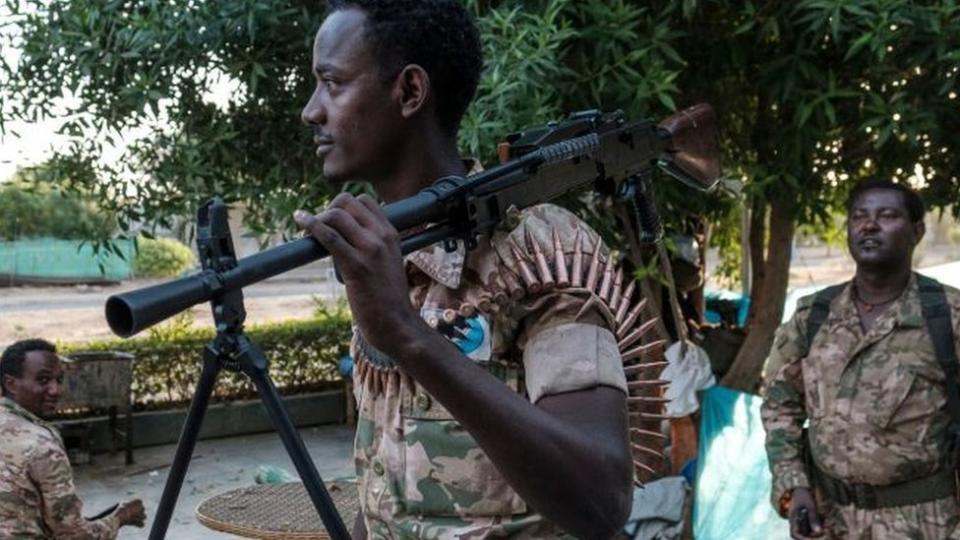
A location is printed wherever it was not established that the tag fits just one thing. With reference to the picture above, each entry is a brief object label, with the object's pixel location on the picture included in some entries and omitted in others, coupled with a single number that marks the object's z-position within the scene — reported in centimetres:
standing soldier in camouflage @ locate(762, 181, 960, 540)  381
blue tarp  609
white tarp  621
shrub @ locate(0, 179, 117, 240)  1709
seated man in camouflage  443
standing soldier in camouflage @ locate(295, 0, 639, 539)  139
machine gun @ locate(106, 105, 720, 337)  120
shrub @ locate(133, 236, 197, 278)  2523
